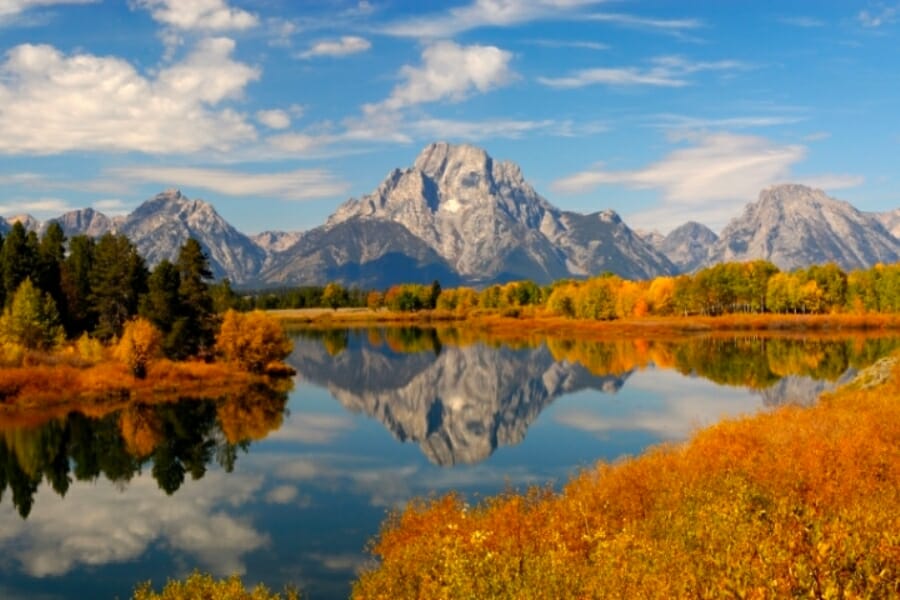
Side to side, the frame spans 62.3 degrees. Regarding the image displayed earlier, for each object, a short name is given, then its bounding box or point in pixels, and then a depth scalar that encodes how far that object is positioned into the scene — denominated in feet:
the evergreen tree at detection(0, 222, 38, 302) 323.37
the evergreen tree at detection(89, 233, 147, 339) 330.34
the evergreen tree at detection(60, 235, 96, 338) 350.82
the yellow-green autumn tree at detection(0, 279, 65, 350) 286.05
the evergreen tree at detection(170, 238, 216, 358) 315.99
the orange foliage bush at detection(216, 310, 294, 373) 321.73
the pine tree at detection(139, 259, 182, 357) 305.32
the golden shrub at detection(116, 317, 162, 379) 271.90
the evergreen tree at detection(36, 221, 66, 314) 339.77
